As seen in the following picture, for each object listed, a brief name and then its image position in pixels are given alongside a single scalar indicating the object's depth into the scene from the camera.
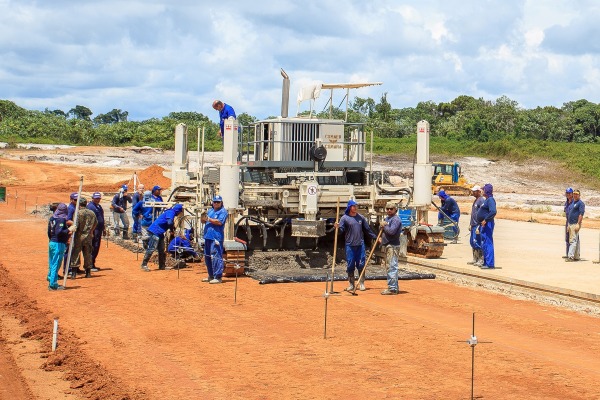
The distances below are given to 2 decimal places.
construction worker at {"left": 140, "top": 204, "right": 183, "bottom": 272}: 19.00
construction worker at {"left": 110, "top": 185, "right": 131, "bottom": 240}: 26.15
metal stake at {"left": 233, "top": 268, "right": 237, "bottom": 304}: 15.56
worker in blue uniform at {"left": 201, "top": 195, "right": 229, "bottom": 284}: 17.78
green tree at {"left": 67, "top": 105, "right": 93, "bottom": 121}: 145.12
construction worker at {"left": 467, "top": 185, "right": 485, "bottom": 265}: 19.23
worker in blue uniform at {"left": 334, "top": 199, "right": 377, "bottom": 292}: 16.47
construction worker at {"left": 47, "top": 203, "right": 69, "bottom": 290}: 16.67
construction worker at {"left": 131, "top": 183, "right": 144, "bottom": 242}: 25.70
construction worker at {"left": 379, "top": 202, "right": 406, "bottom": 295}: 16.33
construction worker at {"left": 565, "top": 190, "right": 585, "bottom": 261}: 19.91
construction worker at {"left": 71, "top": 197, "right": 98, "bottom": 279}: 18.08
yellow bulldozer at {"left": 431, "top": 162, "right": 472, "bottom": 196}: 53.94
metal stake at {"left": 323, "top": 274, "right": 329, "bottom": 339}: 12.49
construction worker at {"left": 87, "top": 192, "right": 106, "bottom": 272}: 19.45
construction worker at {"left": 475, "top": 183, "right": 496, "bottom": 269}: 18.77
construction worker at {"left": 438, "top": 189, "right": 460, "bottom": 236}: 24.77
